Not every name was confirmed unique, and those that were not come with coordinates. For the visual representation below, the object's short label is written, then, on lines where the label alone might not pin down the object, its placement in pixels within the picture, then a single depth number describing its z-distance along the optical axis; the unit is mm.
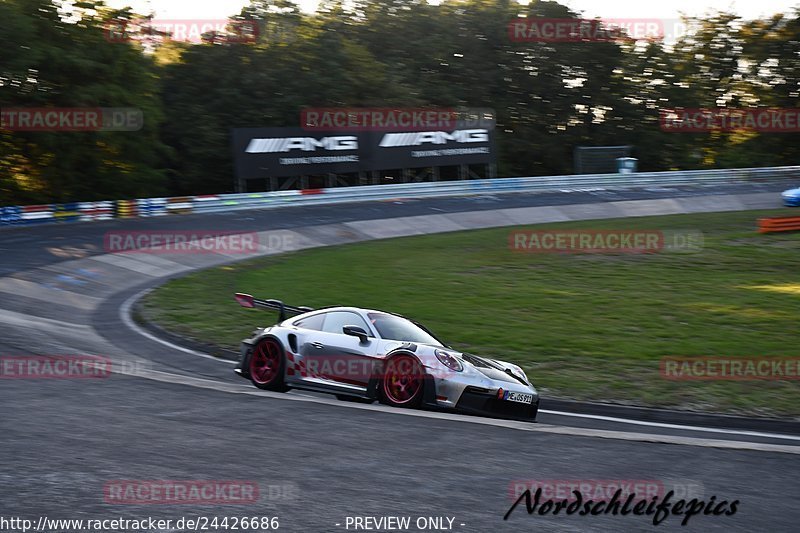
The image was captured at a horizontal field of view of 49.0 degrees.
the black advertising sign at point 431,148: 37969
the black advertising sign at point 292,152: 35312
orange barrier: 26953
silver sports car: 9695
